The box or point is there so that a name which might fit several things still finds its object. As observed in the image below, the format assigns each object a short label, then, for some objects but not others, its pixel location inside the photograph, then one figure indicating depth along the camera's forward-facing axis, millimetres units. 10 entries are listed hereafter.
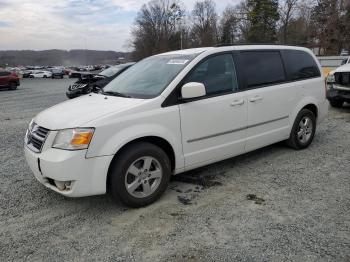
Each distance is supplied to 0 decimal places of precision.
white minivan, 3732
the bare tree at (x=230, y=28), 74000
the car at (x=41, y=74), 55406
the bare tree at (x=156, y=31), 82188
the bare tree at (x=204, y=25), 79062
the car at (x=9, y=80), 25619
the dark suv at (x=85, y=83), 13141
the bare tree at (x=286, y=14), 63125
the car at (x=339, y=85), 9453
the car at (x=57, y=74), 51406
